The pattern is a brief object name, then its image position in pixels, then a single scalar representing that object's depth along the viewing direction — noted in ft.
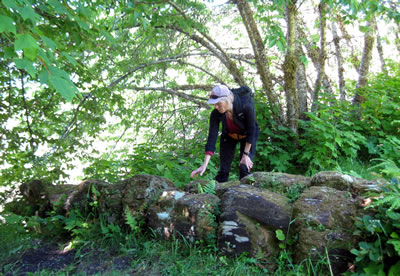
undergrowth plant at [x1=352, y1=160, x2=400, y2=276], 7.34
